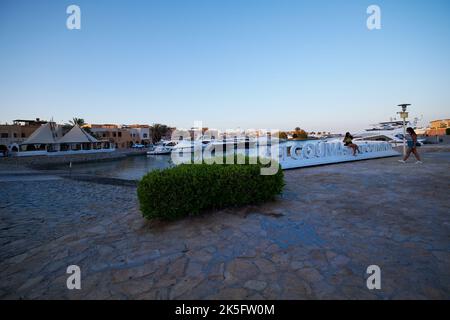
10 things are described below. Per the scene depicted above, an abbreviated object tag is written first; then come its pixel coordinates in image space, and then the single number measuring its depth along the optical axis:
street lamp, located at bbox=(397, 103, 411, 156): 14.09
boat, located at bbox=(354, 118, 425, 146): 32.47
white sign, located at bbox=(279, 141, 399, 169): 12.50
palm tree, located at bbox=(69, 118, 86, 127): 66.44
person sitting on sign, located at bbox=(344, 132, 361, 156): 15.17
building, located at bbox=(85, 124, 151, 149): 69.44
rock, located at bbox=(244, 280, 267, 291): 2.63
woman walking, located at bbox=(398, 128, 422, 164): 11.34
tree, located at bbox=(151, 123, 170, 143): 86.75
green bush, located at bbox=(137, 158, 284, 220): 4.79
